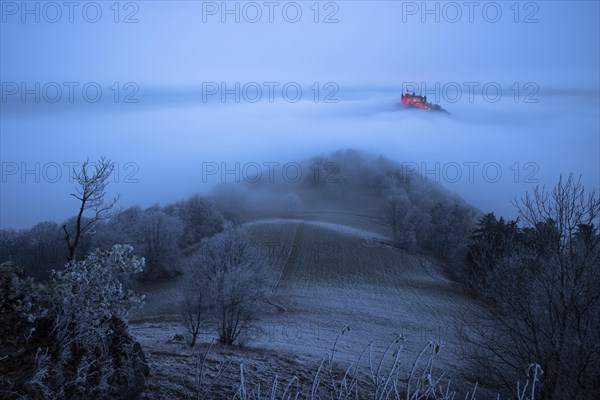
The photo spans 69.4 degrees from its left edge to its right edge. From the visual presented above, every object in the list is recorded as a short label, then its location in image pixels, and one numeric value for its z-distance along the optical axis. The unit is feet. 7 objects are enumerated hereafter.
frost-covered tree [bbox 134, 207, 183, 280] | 195.42
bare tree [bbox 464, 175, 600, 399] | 38.70
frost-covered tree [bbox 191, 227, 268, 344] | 83.46
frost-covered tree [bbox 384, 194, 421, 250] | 248.93
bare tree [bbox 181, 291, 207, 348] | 83.15
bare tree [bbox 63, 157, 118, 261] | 36.45
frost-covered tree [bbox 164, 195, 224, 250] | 245.65
